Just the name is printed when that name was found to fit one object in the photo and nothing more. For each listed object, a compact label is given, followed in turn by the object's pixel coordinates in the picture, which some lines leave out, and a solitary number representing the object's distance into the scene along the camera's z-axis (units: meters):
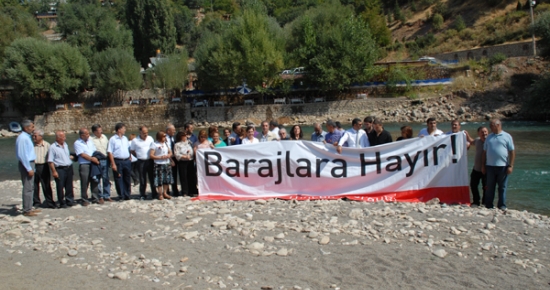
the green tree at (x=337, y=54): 52.41
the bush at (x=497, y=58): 50.84
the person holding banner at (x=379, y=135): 10.66
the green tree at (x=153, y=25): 79.31
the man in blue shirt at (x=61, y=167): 10.27
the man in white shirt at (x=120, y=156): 11.04
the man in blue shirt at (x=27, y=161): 9.41
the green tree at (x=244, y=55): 54.22
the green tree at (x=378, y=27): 73.31
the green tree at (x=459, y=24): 69.88
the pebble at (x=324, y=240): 7.61
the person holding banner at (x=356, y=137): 10.77
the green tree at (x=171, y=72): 61.31
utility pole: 51.84
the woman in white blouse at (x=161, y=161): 10.83
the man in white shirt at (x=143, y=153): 11.16
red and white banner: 10.13
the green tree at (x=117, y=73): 61.88
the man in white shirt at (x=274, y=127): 11.71
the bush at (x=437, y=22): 74.69
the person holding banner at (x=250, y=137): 11.16
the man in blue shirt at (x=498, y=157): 9.12
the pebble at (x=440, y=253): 7.02
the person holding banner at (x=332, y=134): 11.02
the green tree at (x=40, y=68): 56.94
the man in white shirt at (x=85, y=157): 10.66
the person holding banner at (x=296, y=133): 11.25
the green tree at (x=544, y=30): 47.22
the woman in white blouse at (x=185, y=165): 11.01
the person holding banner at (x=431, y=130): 10.38
